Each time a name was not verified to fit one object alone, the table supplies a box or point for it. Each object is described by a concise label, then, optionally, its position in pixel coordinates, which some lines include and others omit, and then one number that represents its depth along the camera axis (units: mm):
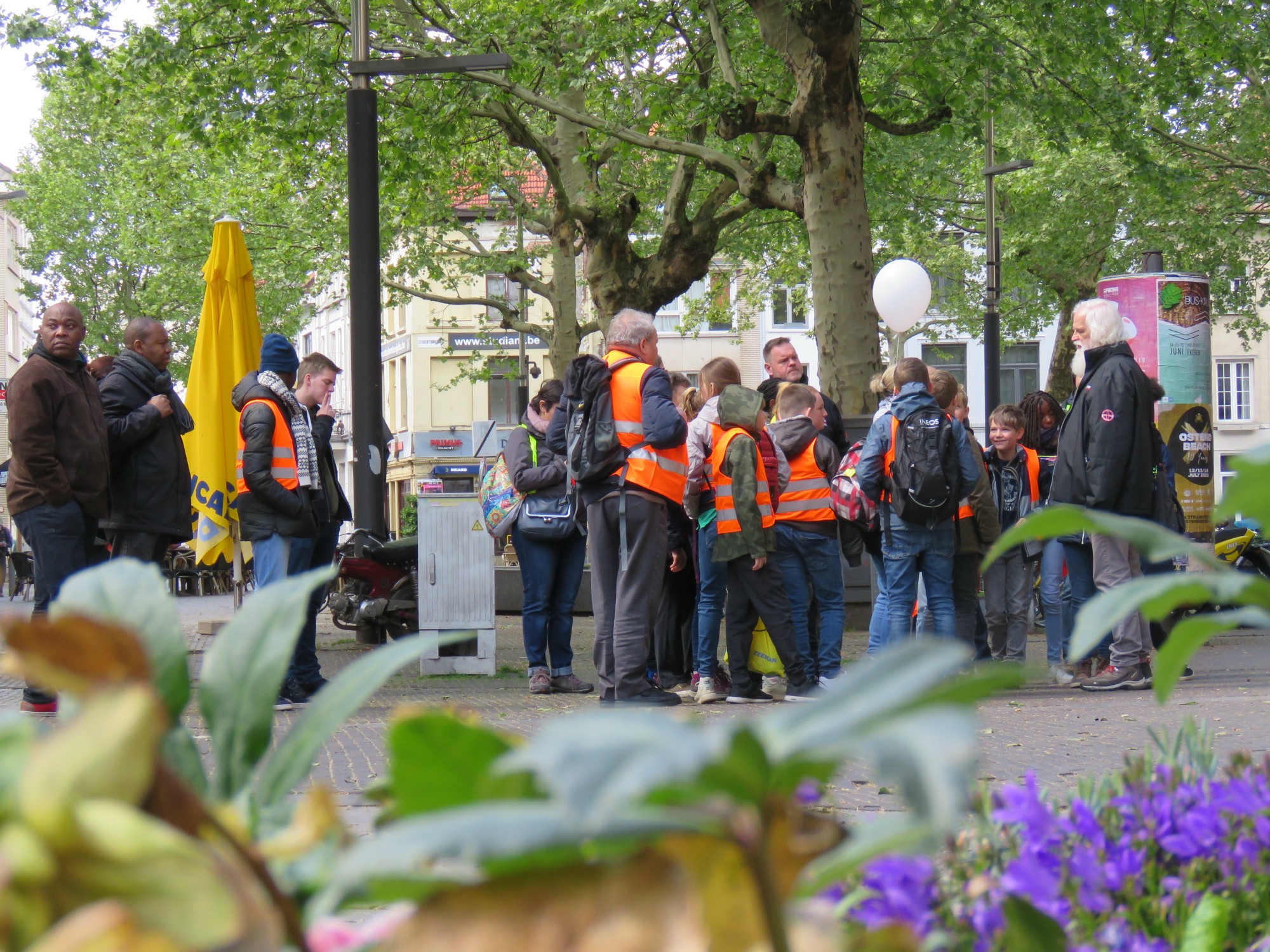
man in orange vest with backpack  14836
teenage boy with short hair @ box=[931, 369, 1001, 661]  17641
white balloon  29031
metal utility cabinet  19375
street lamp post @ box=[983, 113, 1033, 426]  43781
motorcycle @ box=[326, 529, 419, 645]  22344
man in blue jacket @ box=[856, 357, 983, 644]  16453
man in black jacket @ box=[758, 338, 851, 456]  17891
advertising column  27984
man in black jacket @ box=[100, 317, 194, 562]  15578
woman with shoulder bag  17547
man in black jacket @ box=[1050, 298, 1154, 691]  16172
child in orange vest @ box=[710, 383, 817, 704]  15406
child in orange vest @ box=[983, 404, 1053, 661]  20797
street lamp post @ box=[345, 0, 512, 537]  21750
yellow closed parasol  19609
